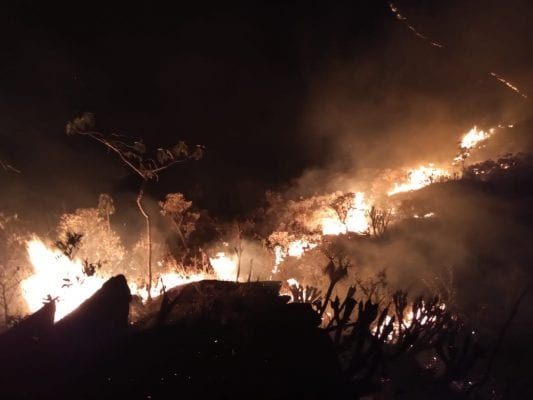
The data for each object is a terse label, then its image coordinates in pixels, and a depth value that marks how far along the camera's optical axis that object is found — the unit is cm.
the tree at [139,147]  1228
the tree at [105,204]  1551
